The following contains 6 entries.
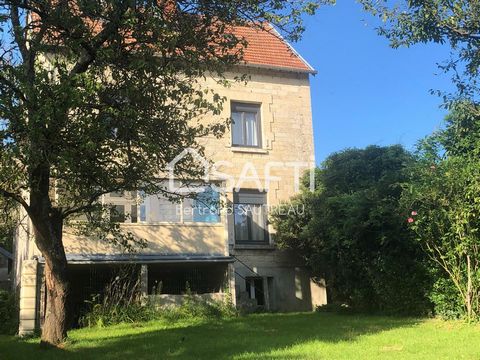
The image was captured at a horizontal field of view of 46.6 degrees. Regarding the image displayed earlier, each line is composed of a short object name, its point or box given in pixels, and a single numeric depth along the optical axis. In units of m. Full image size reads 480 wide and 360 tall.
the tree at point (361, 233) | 14.63
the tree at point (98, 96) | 8.49
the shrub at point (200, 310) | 15.35
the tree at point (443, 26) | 10.06
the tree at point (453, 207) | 12.29
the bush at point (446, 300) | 13.12
